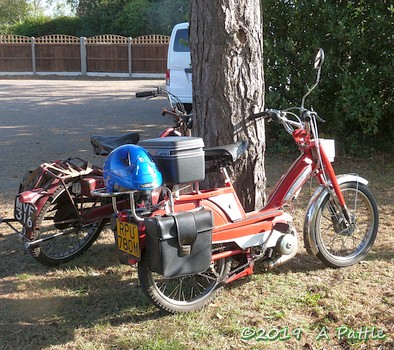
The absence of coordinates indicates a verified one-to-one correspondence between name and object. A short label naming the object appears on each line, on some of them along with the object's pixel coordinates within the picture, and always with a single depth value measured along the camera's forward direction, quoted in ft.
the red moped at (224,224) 10.89
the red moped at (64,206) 13.64
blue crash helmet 10.80
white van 34.75
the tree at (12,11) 153.58
